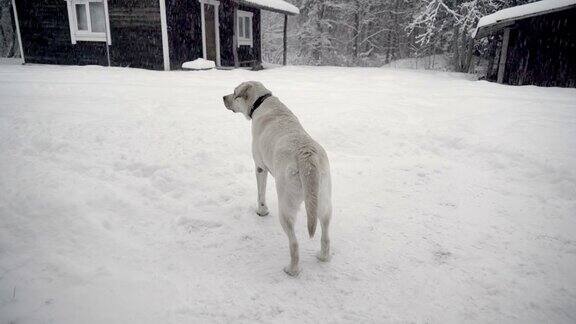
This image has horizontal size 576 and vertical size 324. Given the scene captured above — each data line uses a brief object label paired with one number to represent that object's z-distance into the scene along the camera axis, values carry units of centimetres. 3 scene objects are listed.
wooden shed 1166
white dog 238
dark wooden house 1216
